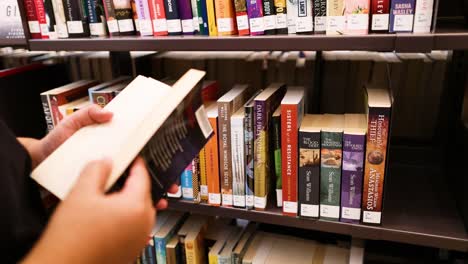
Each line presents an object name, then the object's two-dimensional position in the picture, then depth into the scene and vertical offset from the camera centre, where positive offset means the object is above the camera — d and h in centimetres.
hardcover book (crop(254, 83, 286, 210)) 91 -32
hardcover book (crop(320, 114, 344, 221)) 85 -36
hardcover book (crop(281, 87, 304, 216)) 87 -31
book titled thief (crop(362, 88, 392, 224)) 80 -32
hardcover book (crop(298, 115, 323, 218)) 86 -36
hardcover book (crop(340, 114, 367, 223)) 83 -36
